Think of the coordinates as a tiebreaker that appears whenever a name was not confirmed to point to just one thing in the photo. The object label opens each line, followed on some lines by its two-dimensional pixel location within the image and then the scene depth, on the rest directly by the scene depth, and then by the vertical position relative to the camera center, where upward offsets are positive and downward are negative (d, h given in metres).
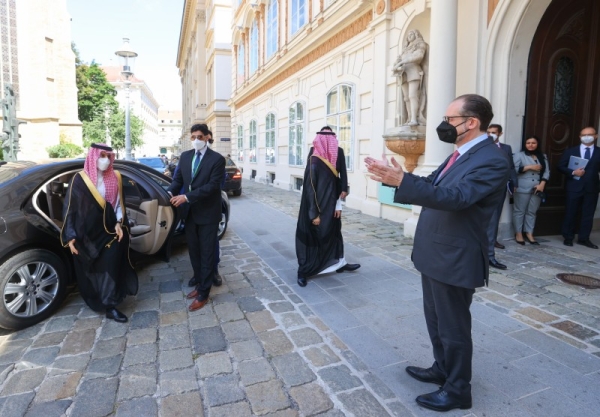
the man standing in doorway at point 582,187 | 6.45 -0.36
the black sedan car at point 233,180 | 13.57 -0.58
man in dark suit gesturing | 2.15 -0.33
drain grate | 4.76 -1.37
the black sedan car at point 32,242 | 3.65 -0.75
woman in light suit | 6.43 -0.29
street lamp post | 15.50 +4.00
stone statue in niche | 8.15 +1.82
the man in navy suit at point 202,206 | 4.27 -0.45
